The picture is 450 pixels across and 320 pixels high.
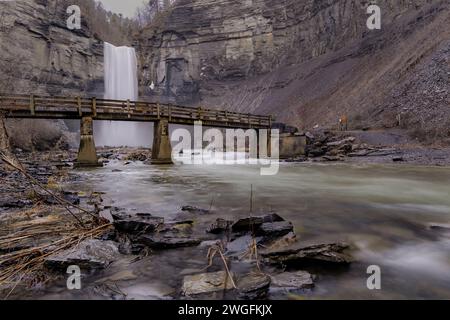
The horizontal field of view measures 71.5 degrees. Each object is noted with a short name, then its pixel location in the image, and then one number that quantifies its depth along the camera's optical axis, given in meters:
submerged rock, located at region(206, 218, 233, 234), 4.94
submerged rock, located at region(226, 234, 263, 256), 4.10
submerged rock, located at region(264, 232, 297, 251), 4.16
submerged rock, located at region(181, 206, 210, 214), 6.31
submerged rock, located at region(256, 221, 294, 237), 4.53
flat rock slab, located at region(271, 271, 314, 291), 3.12
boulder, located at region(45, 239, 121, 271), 3.47
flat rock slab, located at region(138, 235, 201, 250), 4.25
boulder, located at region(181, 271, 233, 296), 3.01
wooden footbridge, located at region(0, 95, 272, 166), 17.19
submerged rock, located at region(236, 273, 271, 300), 2.94
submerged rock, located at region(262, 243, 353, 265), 3.71
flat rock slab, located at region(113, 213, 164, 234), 4.67
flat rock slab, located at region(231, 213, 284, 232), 4.88
